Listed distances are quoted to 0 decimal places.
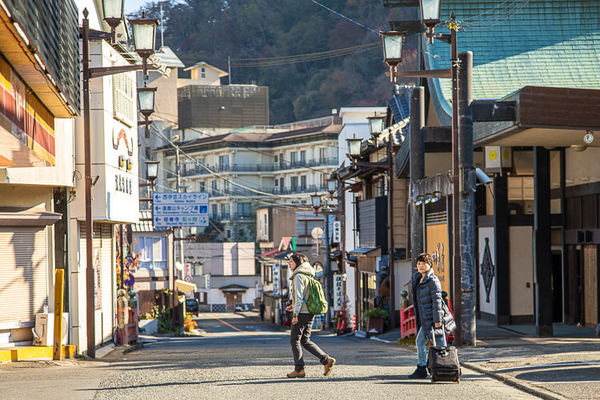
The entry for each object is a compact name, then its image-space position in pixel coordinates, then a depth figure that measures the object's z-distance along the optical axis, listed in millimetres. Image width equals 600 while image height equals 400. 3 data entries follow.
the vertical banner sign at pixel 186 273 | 73375
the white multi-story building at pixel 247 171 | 97750
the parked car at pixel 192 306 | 74388
